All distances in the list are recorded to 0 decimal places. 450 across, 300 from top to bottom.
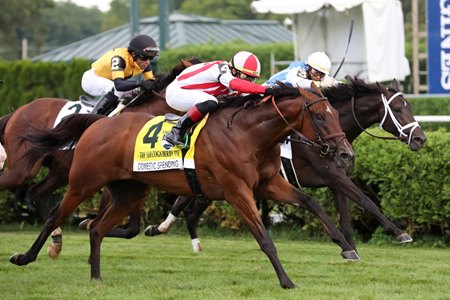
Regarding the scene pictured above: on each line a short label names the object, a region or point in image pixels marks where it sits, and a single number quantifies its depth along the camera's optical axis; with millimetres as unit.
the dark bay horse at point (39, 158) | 18403
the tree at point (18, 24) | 78635
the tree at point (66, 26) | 114258
